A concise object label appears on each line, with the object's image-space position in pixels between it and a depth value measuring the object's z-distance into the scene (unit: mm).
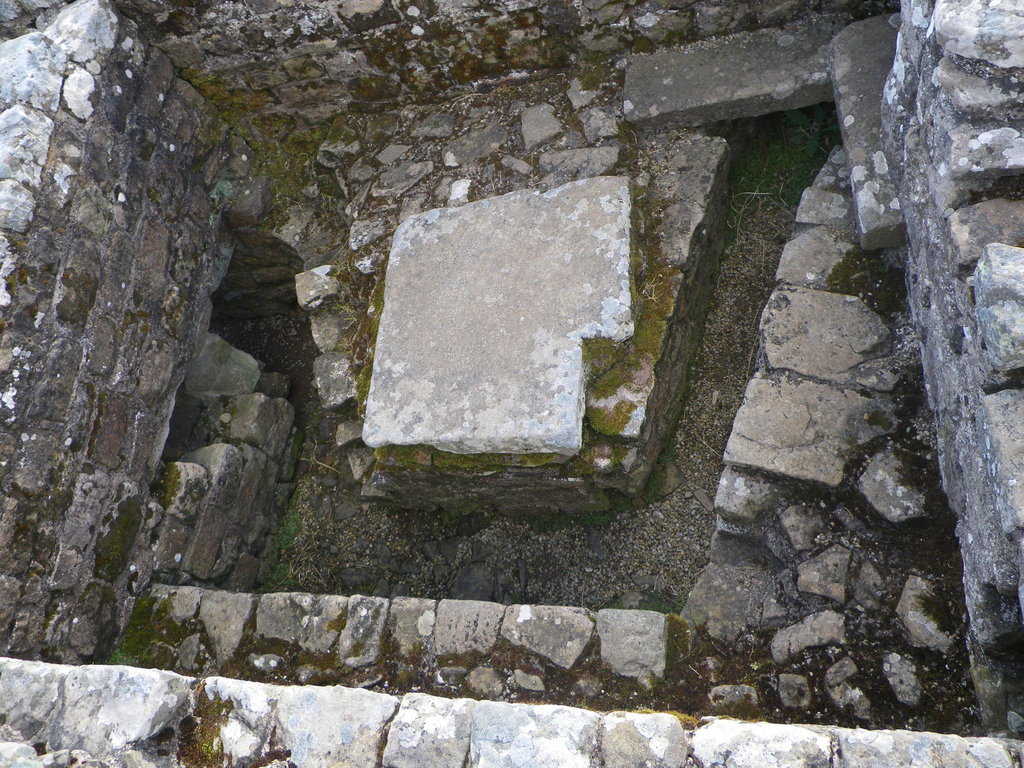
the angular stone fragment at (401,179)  3648
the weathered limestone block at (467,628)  2604
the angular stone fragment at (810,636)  2402
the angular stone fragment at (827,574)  2449
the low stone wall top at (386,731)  1637
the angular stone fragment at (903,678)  2250
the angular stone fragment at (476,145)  3574
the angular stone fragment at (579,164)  3342
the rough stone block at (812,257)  2963
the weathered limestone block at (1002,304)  1755
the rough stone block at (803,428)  2613
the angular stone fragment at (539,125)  3486
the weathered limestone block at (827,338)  2725
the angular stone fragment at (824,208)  3057
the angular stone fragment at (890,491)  2443
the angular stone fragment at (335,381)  3377
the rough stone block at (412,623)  2666
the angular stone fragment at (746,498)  2682
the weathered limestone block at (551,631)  2518
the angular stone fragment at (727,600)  2590
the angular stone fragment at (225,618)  2844
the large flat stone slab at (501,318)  2771
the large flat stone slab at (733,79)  3146
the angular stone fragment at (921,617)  2281
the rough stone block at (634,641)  2459
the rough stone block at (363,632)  2686
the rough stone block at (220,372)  3788
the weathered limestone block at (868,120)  2746
